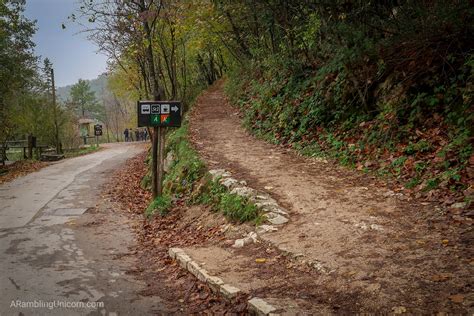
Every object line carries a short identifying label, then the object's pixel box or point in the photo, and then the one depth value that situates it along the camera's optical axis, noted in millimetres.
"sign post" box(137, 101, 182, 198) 8930
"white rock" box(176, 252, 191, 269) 5482
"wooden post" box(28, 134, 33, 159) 26453
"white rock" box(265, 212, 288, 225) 6039
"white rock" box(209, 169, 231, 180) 8523
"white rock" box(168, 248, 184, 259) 5960
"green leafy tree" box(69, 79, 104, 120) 77250
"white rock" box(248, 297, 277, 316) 3643
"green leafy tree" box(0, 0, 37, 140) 21406
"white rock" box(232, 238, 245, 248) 5727
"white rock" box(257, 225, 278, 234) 5854
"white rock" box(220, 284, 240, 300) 4176
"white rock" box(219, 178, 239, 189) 7800
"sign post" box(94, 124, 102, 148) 38125
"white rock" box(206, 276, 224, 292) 4457
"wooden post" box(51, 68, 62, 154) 29330
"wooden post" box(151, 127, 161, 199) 10055
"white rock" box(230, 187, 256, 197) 7082
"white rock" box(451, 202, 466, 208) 5246
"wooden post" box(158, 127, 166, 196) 10078
